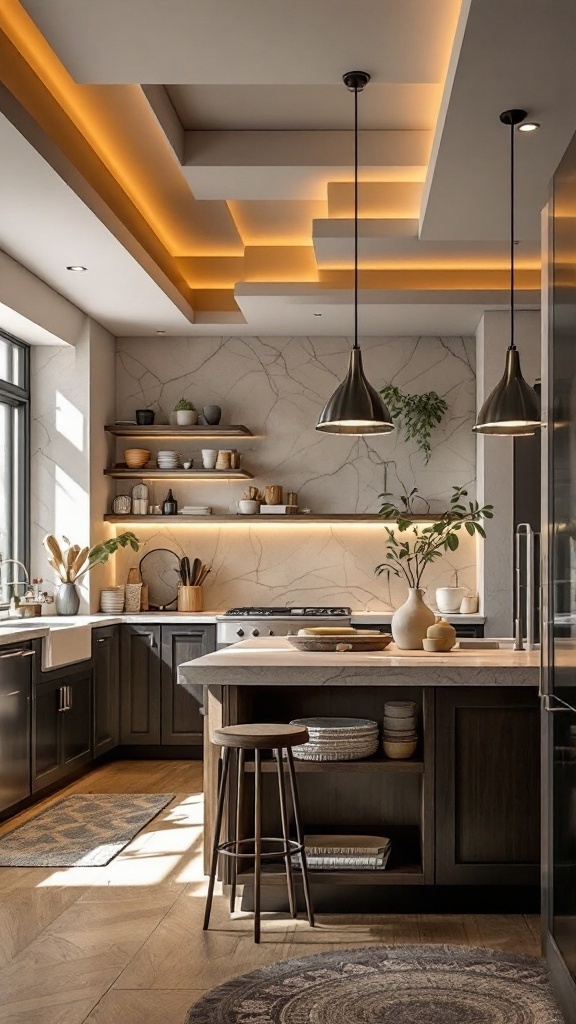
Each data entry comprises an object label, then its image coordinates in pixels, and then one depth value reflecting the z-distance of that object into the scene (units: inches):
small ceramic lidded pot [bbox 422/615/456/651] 170.1
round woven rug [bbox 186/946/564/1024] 113.4
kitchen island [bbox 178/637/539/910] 147.8
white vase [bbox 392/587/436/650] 174.6
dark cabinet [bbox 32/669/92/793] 217.8
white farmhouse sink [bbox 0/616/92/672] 217.8
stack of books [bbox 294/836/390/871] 147.5
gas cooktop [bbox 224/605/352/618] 264.1
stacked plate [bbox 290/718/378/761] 149.8
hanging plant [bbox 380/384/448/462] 283.7
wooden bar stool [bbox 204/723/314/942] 136.1
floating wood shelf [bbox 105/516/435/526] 285.7
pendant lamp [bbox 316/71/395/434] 156.1
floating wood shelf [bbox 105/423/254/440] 284.0
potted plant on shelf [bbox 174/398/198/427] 286.4
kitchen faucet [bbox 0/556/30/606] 237.1
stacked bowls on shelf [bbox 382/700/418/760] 151.1
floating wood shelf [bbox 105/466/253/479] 283.8
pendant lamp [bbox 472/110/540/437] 157.3
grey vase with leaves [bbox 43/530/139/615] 263.7
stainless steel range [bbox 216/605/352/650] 262.1
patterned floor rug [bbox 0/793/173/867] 178.7
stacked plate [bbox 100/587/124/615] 278.4
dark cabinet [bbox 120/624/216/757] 267.6
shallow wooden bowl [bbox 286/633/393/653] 171.6
